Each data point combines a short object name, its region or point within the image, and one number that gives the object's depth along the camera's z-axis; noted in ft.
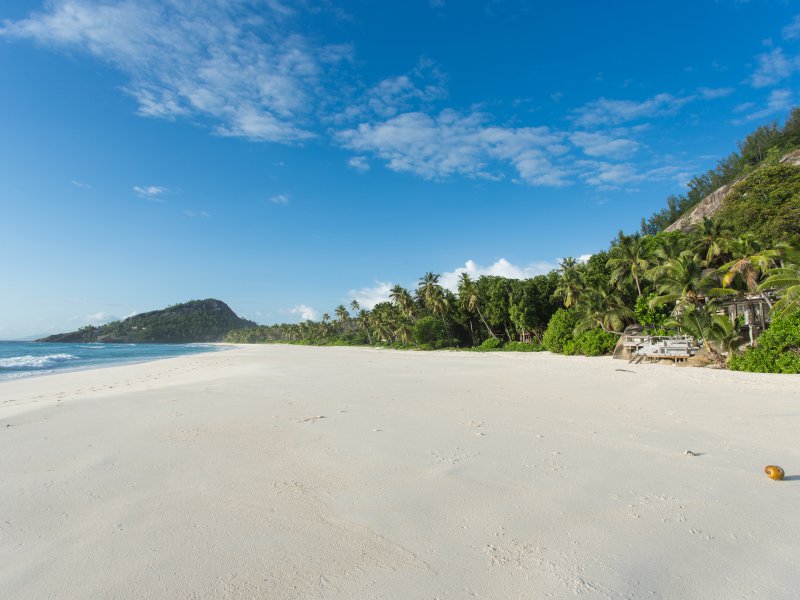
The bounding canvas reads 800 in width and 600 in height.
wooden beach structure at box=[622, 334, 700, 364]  66.85
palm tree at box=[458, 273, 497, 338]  167.98
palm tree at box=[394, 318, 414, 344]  196.13
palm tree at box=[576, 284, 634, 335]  101.14
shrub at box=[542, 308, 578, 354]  109.29
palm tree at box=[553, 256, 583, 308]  126.41
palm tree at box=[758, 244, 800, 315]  46.83
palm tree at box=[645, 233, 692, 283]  93.05
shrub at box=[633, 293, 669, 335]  99.71
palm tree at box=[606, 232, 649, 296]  112.98
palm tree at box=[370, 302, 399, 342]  219.00
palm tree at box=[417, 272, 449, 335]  181.47
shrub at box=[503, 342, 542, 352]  129.08
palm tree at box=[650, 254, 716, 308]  70.90
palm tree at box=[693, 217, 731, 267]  110.49
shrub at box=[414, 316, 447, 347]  173.27
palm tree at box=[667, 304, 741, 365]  58.49
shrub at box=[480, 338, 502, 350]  148.65
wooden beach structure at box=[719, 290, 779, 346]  67.15
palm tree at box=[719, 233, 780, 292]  65.39
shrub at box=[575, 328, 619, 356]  95.55
